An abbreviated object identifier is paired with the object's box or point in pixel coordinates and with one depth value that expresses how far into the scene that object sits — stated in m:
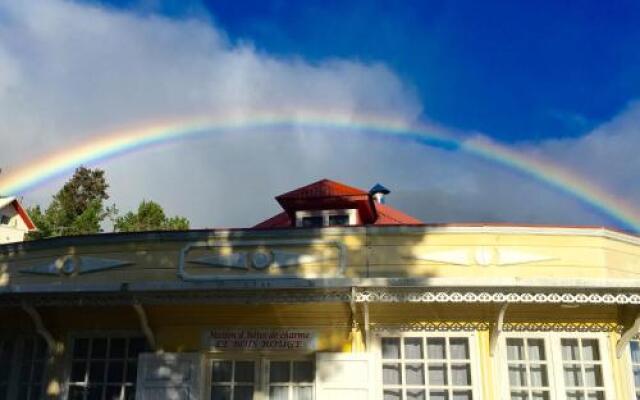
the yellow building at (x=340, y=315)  9.00
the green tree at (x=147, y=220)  45.31
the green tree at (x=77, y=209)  44.83
